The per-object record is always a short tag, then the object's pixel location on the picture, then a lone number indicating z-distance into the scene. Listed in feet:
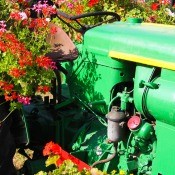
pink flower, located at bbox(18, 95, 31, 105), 9.53
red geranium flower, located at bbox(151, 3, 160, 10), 16.08
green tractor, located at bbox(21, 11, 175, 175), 8.89
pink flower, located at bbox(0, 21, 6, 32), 9.85
